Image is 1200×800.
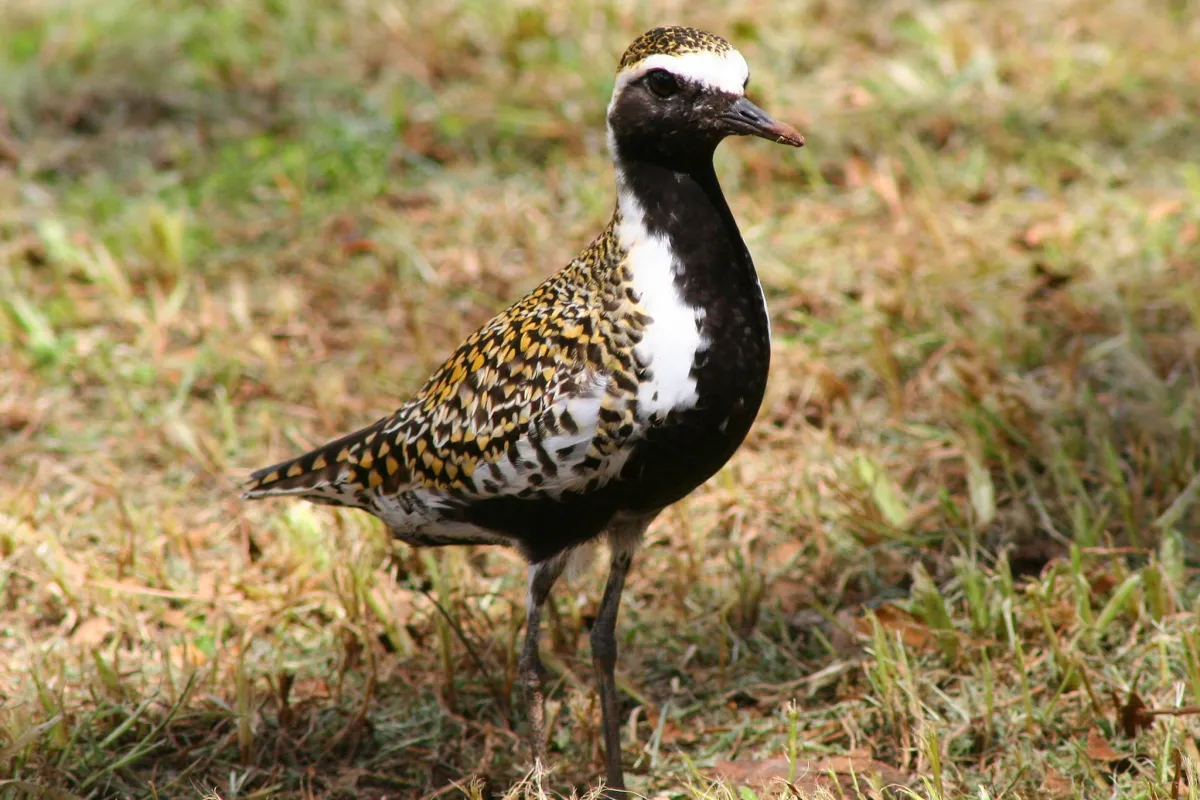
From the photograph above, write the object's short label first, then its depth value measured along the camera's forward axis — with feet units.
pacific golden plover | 21.81
